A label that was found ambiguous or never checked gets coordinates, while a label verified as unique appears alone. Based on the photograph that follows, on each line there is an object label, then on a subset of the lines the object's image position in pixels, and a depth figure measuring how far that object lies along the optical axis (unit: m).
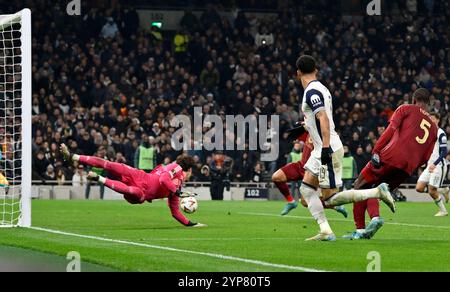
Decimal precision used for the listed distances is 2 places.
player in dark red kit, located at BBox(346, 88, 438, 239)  13.70
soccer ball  17.03
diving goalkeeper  16.56
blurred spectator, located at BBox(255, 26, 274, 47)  39.66
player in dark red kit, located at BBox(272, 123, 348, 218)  17.75
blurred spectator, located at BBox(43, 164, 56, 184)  32.59
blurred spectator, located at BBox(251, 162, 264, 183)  34.31
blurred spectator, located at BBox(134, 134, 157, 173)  30.47
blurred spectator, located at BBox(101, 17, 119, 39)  38.25
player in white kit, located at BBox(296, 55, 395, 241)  12.87
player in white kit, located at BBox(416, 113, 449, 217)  22.84
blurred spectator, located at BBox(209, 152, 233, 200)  33.01
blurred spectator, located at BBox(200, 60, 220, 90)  37.38
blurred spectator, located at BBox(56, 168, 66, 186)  32.56
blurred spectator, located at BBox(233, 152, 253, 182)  34.09
